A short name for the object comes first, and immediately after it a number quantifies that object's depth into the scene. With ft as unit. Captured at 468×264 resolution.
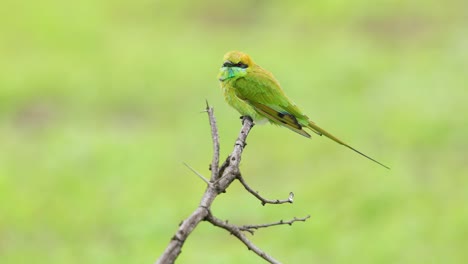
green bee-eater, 28.43
